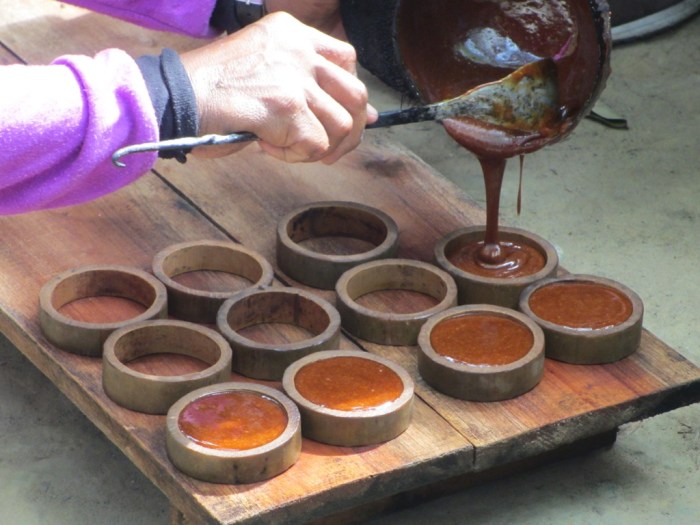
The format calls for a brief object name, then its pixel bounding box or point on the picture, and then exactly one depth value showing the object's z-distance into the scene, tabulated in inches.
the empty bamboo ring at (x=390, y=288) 161.7
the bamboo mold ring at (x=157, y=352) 147.5
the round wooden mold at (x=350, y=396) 144.3
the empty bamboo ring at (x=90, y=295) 156.3
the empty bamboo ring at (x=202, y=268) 164.1
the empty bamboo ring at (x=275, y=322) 154.5
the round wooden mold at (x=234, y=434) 138.1
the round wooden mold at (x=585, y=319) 159.0
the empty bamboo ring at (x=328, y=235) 171.3
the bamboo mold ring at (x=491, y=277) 167.9
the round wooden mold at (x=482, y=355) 151.9
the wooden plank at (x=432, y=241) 151.1
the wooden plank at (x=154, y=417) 138.8
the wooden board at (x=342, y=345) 141.5
